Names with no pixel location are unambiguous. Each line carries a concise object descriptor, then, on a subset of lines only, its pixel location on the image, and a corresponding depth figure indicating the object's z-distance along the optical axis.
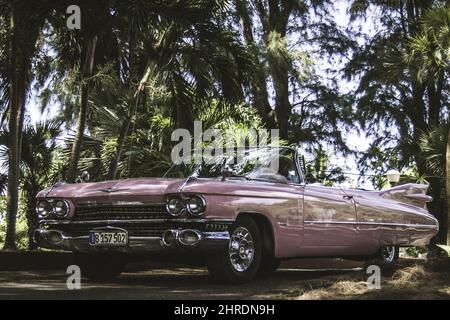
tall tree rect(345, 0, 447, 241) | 24.19
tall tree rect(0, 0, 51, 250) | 10.35
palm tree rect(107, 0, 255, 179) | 11.44
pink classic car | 6.25
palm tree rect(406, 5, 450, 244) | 15.34
